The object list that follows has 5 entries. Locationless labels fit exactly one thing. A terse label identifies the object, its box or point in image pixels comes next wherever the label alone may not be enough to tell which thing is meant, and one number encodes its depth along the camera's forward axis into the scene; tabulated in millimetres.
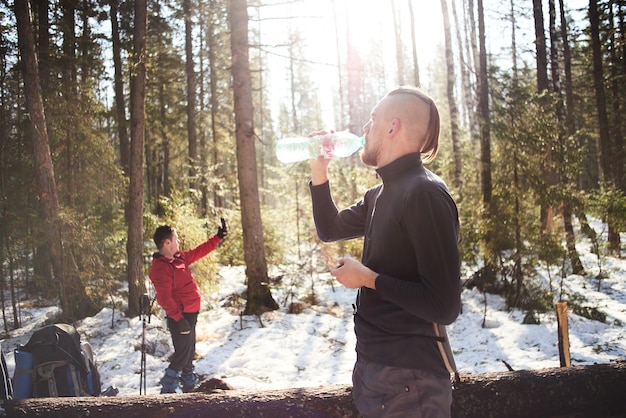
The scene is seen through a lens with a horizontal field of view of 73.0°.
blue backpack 4273
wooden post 4402
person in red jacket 5344
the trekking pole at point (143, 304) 5020
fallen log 3223
